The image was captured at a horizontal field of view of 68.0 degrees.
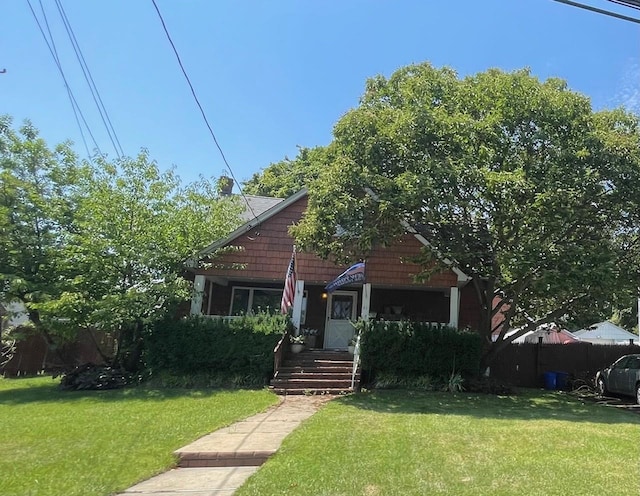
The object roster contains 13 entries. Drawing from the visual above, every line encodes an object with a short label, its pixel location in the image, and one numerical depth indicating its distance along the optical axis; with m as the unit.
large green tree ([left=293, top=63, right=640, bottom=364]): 11.27
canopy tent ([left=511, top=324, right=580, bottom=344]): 26.27
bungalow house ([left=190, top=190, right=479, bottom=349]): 14.59
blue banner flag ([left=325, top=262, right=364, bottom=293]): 12.82
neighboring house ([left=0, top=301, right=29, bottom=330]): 15.51
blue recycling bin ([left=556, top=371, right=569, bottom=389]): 16.81
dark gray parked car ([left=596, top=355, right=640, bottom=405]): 13.66
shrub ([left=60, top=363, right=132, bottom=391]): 12.51
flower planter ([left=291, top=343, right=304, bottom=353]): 13.95
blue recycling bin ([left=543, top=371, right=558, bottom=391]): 16.77
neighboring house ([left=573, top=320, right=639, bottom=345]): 36.16
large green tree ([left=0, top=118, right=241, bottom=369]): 13.34
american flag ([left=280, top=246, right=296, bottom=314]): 13.70
